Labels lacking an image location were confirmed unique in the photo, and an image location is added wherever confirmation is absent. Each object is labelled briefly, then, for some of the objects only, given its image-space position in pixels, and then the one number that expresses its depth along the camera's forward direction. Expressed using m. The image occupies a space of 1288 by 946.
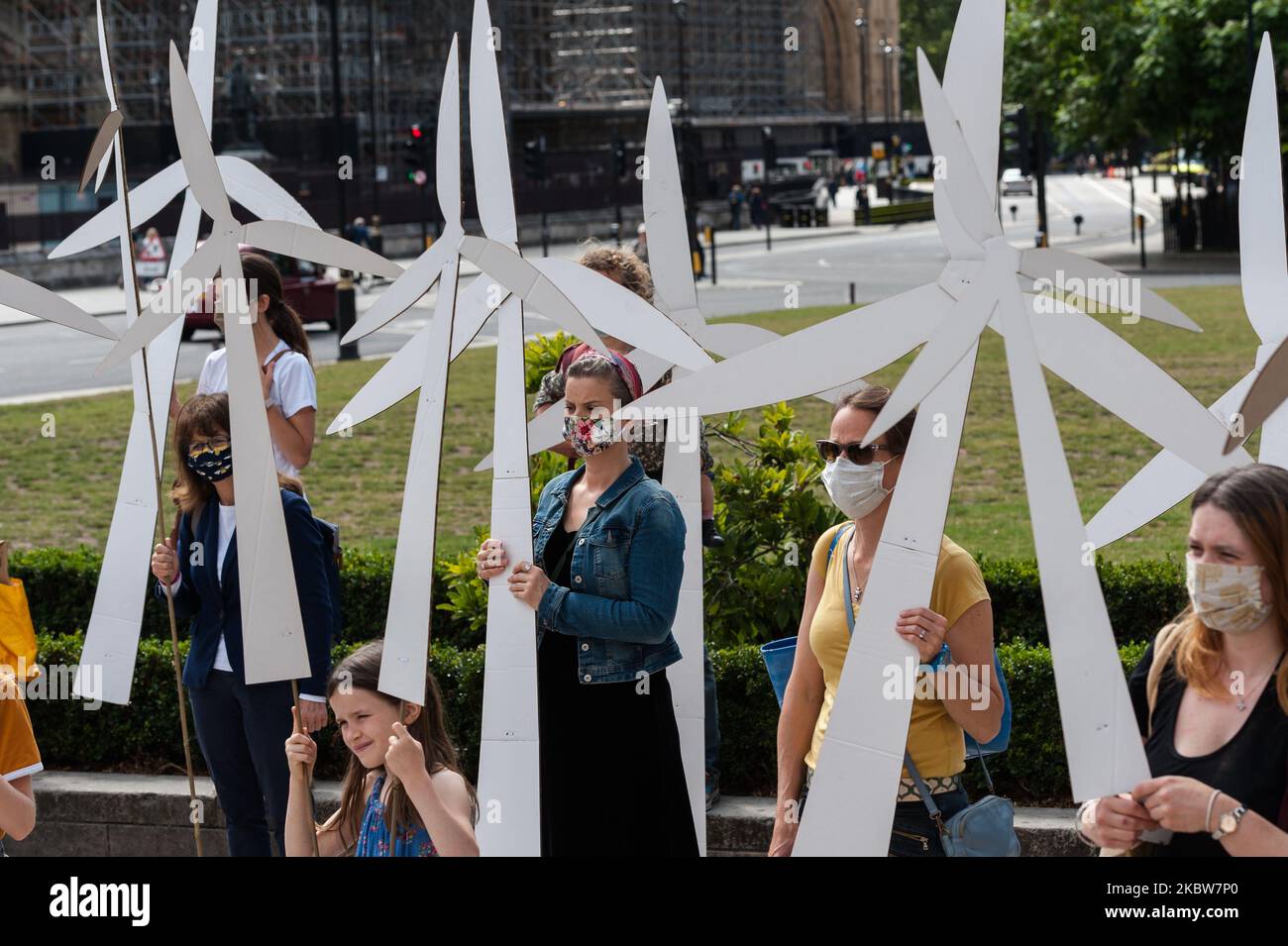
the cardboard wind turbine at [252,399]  3.73
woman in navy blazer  4.58
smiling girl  3.64
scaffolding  47.03
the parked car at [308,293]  25.77
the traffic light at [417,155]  33.82
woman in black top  2.84
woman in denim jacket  3.94
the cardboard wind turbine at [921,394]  3.05
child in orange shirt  3.60
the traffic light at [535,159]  40.69
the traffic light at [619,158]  42.23
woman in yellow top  3.59
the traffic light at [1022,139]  34.28
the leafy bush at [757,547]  6.44
